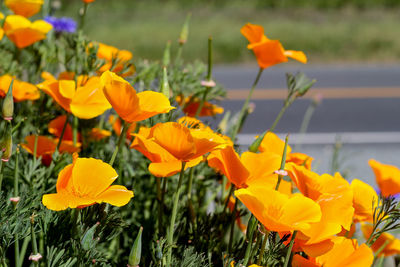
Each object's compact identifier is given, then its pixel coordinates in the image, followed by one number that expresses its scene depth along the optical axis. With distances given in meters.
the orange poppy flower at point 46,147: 0.99
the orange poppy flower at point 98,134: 1.07
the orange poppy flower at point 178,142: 0.81
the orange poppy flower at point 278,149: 0.95
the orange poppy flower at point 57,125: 1.03
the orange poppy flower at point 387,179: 0.92
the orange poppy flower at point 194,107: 1.12
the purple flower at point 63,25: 1.58
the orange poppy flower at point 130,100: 0.82
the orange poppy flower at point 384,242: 0.99
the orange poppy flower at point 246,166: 0.86
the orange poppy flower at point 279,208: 0.79
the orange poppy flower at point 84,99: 0.92
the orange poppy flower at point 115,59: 1.03
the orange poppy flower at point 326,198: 0.83
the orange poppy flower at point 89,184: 0.81
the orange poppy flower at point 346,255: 0.83
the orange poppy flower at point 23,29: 1.06
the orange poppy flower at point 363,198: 0.89
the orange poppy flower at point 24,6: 1.09
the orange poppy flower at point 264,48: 1.02
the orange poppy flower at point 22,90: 1.00
